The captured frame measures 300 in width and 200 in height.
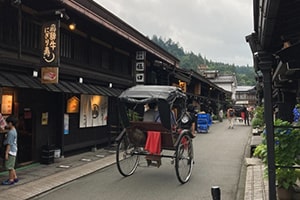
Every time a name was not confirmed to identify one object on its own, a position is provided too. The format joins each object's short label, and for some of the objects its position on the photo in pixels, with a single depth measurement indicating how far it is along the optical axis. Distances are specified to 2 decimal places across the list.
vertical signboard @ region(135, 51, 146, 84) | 17.05
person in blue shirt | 7.94
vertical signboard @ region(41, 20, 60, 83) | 9.10
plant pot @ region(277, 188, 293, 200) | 6.17
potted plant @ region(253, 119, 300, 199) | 5.98
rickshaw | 8.35
